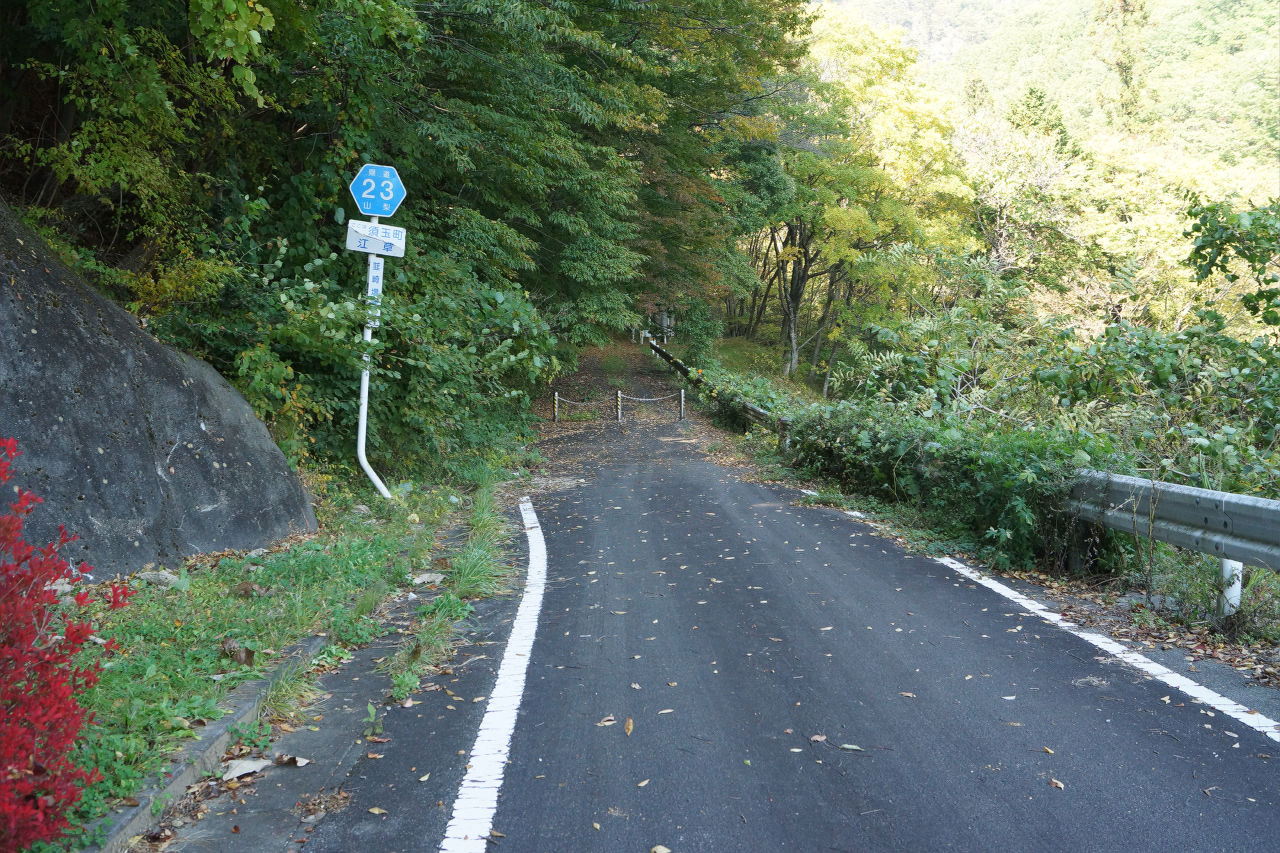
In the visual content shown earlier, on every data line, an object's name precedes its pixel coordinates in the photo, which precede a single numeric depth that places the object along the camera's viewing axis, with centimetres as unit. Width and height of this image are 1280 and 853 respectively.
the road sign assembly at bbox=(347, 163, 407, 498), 950
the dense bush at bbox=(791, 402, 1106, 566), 725
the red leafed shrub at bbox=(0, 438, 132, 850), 248
